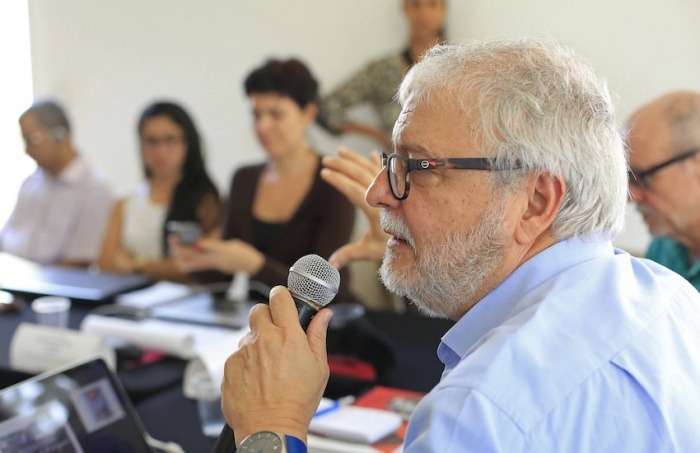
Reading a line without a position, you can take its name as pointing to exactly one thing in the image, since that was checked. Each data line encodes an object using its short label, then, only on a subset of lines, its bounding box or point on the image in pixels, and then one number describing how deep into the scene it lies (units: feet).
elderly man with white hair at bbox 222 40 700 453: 3.03
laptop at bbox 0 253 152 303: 8.82
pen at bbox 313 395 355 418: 5.12
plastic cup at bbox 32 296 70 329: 7.45
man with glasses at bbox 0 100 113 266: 12.87
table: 5.49
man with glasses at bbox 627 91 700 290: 6.70
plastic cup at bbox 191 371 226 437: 5.46
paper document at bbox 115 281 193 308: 8.57
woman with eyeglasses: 11.43
